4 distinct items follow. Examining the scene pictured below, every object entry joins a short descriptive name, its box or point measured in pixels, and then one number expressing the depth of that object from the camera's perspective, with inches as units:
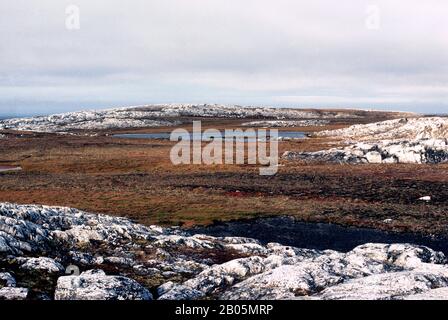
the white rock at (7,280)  730.8
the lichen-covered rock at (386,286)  694.5
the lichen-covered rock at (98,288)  705.6
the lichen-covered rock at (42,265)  828.6
